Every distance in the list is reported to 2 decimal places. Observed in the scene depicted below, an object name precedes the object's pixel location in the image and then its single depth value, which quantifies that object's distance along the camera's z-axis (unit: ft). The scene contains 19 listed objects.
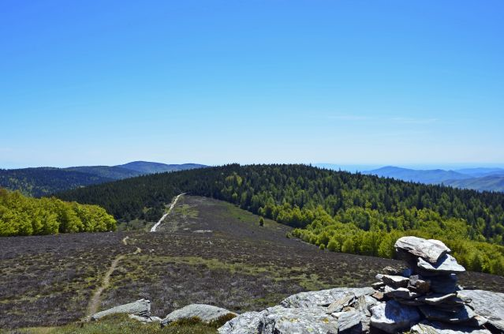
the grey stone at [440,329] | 43.24
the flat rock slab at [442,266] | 44.88
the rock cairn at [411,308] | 44.57
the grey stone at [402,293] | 45.44
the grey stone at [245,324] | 57.57
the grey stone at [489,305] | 46.58
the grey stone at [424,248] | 46.96
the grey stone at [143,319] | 78.89
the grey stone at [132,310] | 83.15
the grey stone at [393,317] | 44.16
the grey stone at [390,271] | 52.30
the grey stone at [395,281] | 47.03
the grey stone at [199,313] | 74.04
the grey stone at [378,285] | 52.91
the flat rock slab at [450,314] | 44.24
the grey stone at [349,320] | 45.98
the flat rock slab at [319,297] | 60.70
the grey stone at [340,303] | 53.08
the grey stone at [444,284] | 45.50
